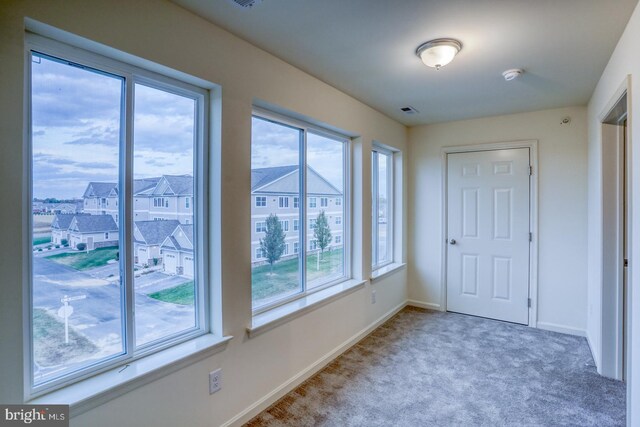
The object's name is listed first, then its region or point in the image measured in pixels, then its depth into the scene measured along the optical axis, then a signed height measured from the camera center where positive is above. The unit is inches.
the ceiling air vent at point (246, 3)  65.0 +42.5
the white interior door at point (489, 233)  148.9 -9.5
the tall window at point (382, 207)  153.9 +3.2
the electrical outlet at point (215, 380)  73.5 -38.0
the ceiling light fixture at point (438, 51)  81.5 +41.6
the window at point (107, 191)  54.9 +4.3
